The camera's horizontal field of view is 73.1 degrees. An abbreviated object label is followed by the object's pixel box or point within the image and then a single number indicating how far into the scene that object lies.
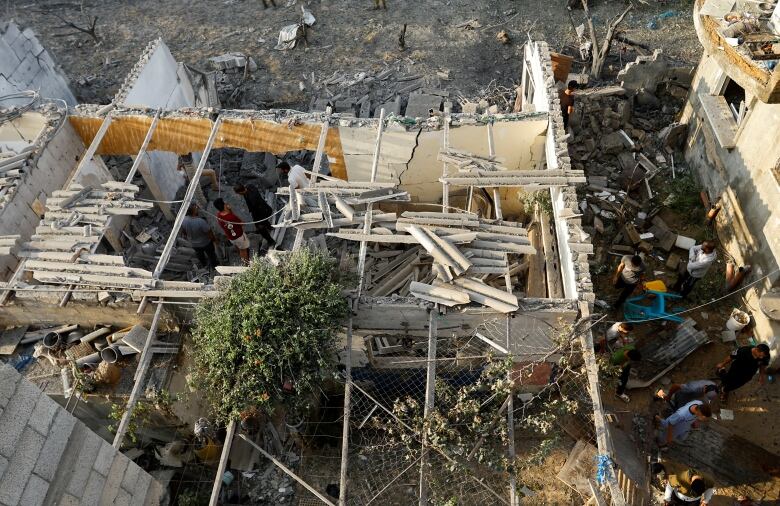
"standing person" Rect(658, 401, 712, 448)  8.80
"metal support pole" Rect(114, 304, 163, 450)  7.18
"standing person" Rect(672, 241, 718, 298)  10.69
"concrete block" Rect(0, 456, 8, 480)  4.48
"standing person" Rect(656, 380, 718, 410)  9.63
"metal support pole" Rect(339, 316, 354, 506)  6.90
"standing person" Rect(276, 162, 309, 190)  10.43
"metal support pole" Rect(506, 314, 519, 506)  6.87
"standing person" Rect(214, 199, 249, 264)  11.02
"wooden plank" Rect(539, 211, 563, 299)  10.10
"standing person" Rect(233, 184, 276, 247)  11.54
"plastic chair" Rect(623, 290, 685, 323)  11.47
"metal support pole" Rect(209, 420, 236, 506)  6.91
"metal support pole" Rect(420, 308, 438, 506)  7.04
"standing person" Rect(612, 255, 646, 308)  10.39
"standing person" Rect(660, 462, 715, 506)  8.20
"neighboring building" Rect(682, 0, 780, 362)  10.51
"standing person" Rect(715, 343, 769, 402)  9.19
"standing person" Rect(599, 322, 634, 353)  9.47
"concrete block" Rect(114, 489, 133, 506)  6.25
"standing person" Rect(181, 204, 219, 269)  11.40
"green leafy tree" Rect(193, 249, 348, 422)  7.41
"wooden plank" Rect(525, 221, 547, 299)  10.50
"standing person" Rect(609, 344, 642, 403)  9.48
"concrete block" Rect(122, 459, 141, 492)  6.45
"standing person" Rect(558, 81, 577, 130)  13.64
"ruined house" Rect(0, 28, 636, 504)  8.23
